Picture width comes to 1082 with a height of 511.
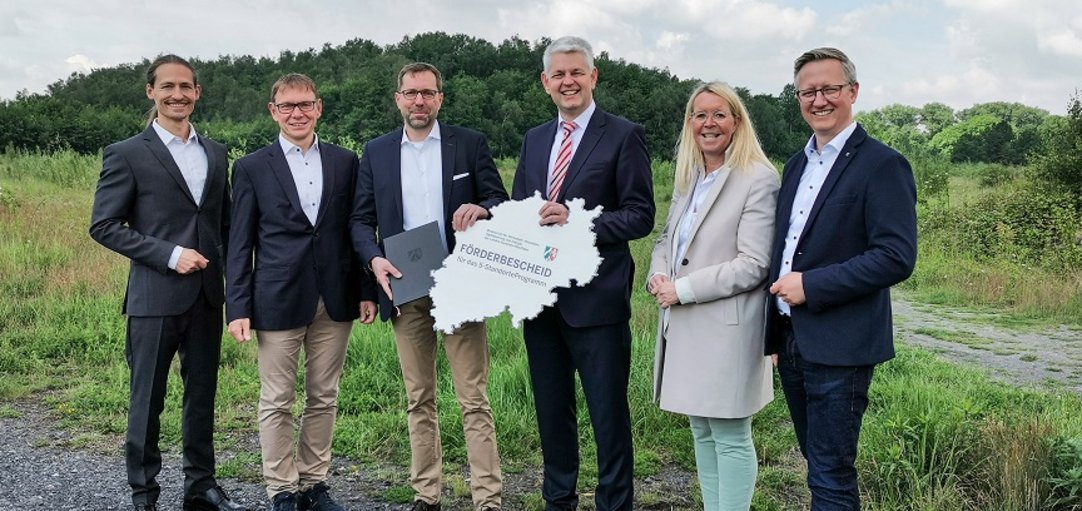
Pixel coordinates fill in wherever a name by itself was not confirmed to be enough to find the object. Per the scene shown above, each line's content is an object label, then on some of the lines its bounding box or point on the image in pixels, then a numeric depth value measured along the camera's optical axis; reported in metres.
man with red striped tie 3.94
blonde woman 3.48
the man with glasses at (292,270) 4.29
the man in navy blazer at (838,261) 3.06
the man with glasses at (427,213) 4.30
